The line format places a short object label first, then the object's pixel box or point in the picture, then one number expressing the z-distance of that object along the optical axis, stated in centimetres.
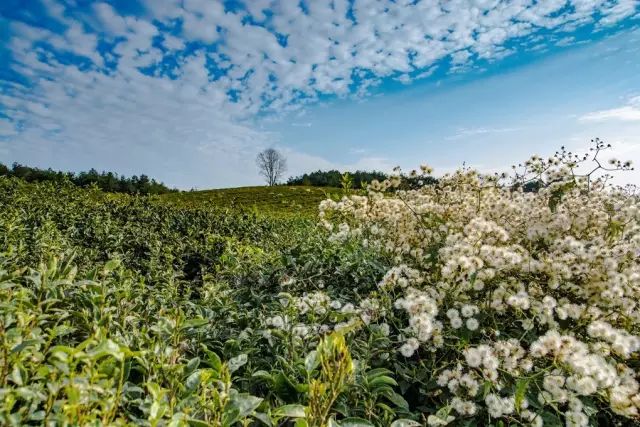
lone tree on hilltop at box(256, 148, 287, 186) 9350
